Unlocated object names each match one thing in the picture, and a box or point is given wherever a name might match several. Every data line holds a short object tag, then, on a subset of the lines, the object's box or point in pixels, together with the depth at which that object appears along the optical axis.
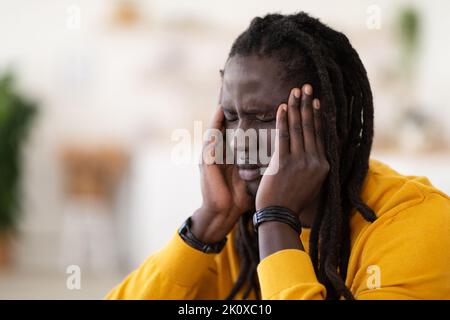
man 2.56
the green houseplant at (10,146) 6.91
